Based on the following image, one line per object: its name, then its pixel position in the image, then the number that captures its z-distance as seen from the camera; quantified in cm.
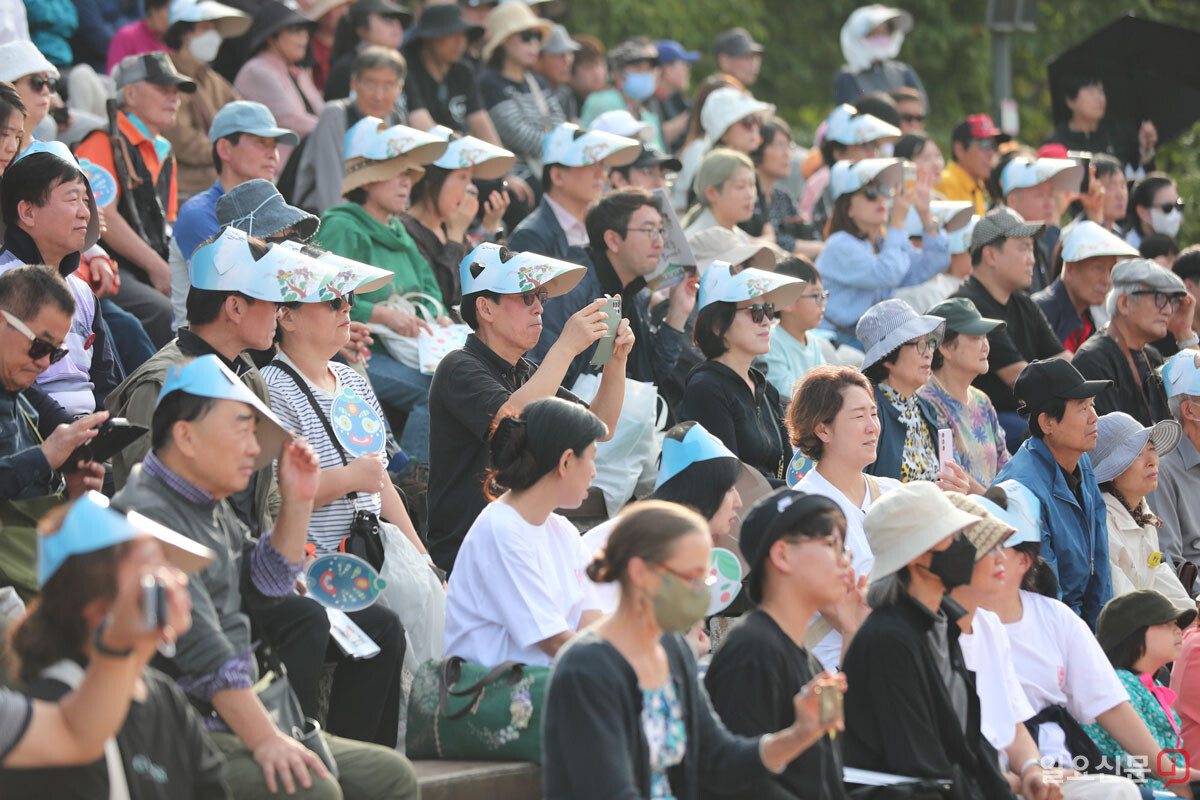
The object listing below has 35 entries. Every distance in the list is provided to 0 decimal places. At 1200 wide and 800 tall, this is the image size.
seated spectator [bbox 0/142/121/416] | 1166
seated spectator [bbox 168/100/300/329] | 1530
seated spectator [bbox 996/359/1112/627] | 1335
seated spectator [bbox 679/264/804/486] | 1345
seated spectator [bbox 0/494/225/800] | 623
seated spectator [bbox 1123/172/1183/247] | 2416
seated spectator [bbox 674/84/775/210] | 2231
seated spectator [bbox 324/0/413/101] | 2114
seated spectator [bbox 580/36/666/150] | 2608
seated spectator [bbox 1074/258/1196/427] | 1717
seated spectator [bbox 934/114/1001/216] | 2475
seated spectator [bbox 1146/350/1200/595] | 1548
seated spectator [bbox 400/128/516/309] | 1647
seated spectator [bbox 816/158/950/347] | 1883
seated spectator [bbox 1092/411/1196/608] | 1409
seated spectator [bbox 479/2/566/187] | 2262
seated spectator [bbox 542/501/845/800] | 711
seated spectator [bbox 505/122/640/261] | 1684
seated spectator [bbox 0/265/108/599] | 912
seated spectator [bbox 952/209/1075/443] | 1763
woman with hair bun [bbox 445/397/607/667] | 937
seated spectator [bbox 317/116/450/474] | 1482
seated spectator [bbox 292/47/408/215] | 1833
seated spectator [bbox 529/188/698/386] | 1489
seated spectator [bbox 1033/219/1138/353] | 1909
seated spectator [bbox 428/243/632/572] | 1148
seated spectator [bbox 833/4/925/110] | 2834
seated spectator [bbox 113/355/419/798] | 774
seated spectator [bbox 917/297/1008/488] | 1498
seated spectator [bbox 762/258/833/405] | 1609
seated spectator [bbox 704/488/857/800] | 818
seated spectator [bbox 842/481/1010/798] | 888
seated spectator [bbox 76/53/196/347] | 1488
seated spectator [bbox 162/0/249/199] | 1905
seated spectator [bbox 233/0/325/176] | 2003
